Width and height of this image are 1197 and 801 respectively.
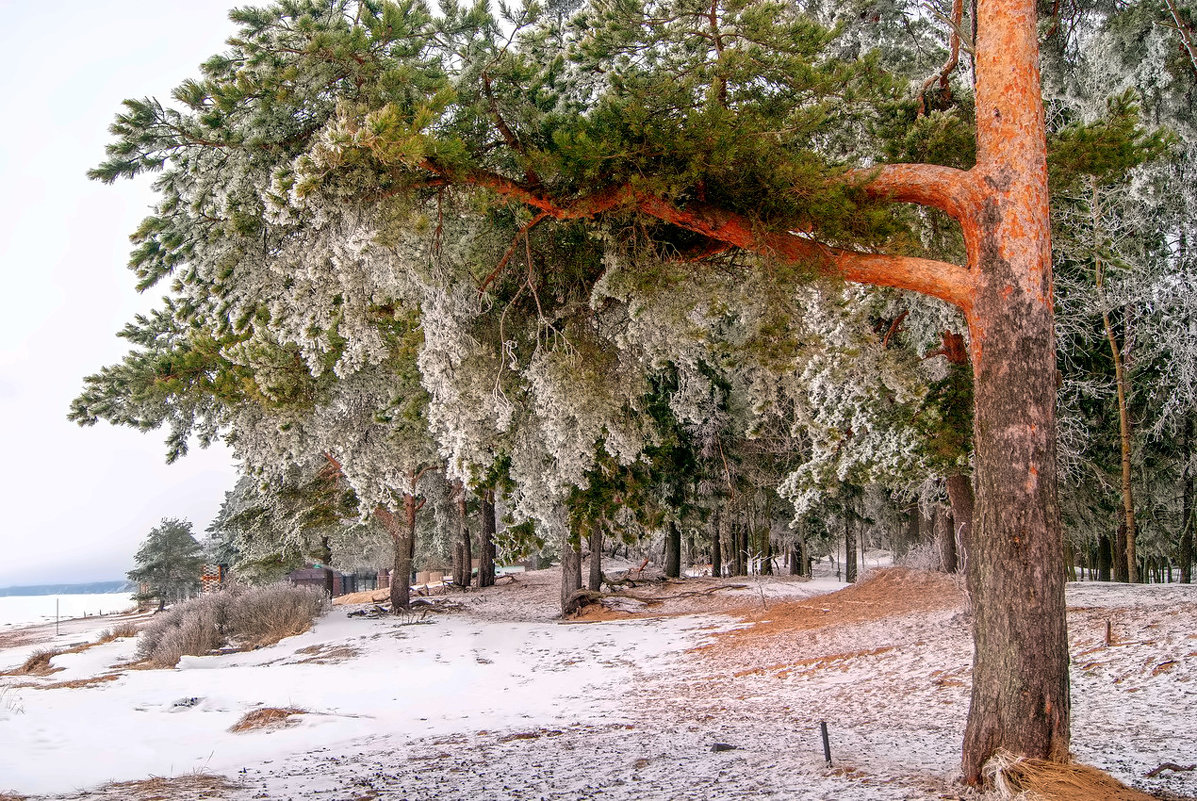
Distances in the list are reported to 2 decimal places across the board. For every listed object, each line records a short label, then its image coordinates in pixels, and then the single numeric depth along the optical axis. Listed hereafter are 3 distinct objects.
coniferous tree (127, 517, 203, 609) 35.50
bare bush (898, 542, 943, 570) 17.62
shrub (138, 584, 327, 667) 13.62
